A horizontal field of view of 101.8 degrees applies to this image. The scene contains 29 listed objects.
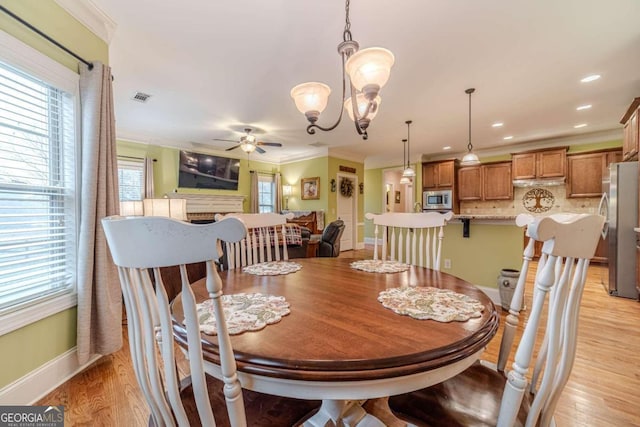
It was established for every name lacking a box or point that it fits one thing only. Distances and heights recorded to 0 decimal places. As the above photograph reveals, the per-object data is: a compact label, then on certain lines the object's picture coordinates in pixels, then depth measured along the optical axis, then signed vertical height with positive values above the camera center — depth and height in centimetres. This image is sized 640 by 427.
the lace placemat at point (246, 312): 79 -35
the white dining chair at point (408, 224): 174 -9
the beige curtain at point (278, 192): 750 +55
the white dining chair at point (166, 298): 54 -20
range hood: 537 +62
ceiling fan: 451 +121
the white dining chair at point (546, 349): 64 -37
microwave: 645 +27
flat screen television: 581 +94
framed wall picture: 669 +61
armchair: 405 -44
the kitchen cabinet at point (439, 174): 645 +94
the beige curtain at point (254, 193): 699 +49
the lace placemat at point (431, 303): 87 -34
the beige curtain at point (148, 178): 520 +67
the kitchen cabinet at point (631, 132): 316 +102
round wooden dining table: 62 -36
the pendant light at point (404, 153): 533 +145
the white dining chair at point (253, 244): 181 -24
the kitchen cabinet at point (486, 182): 599 +69
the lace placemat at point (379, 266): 150 -34
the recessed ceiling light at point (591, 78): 285 +148
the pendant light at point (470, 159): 355 +71
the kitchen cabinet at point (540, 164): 527 +99
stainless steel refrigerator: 320 -20
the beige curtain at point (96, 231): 180 -14
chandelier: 142 +77
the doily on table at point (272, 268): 148 -35
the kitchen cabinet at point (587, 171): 490 +77
